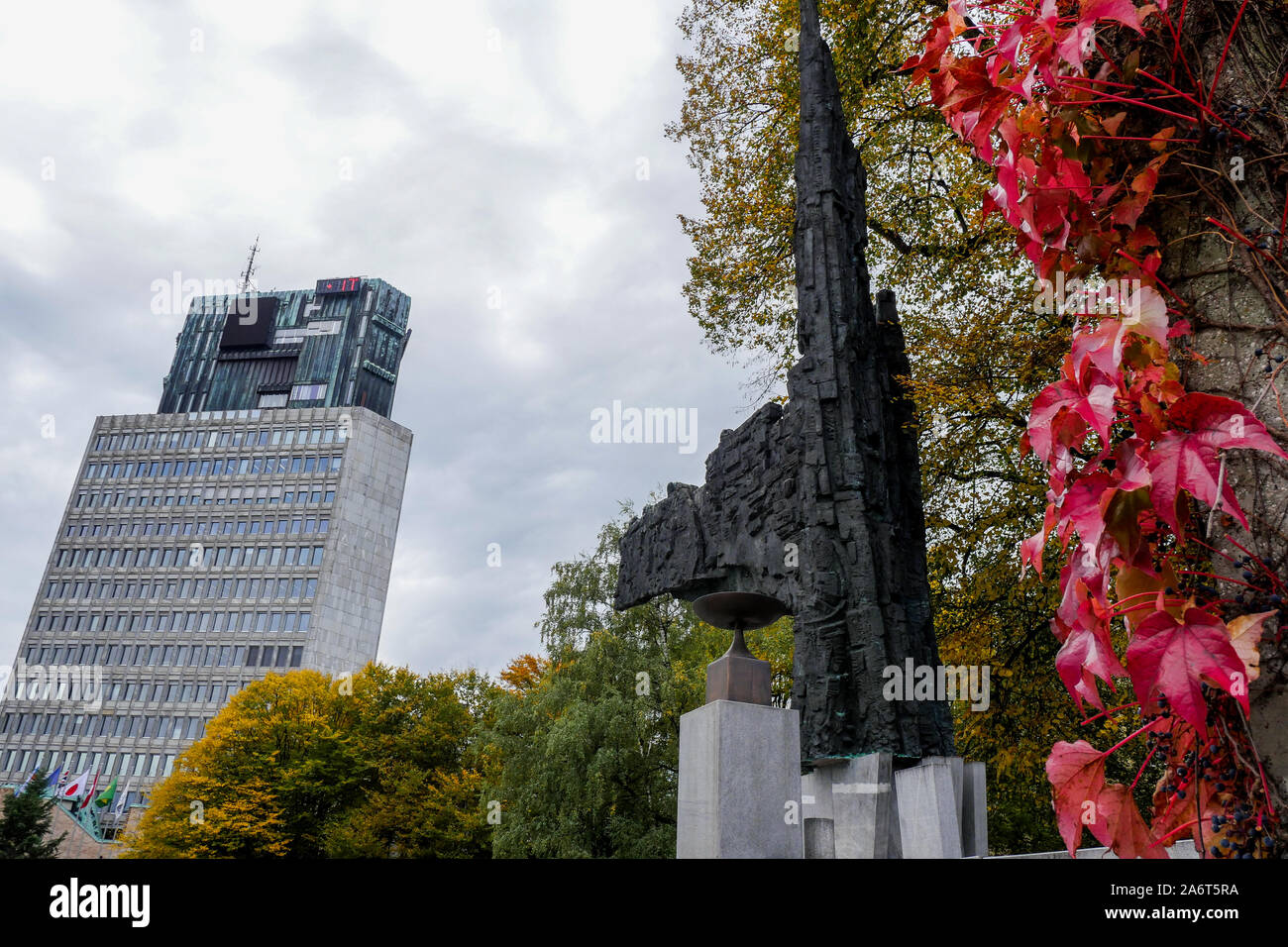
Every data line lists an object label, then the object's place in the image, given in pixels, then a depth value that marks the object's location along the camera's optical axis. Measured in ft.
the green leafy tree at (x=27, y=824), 100.17
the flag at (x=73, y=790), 163.12
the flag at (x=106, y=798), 180.24
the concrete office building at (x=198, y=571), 196.65
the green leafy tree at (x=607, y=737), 63.41
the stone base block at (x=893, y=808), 24.09
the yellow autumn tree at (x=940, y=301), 33.19
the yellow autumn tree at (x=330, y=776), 91.56
